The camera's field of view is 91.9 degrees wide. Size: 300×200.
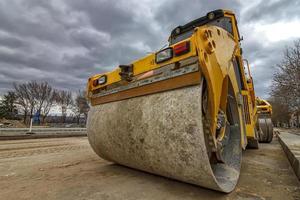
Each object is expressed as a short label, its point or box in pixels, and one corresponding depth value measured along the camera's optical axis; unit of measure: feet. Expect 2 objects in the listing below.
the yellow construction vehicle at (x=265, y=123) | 18.18
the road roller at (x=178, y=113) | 4.62
